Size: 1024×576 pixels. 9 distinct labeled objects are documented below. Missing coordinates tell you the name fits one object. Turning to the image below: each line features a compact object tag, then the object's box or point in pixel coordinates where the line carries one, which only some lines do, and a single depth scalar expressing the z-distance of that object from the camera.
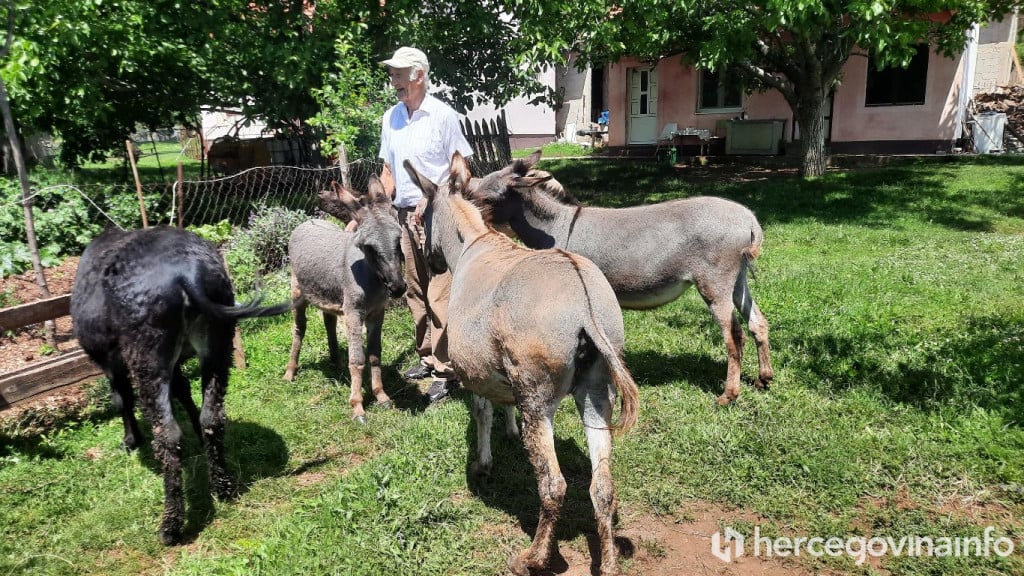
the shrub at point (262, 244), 7.07
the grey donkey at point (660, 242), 4.58
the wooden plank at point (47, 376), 3.93
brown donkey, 2.75
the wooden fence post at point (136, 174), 5.27
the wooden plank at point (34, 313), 4.15
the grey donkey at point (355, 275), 4.30
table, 17.48
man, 4.52
